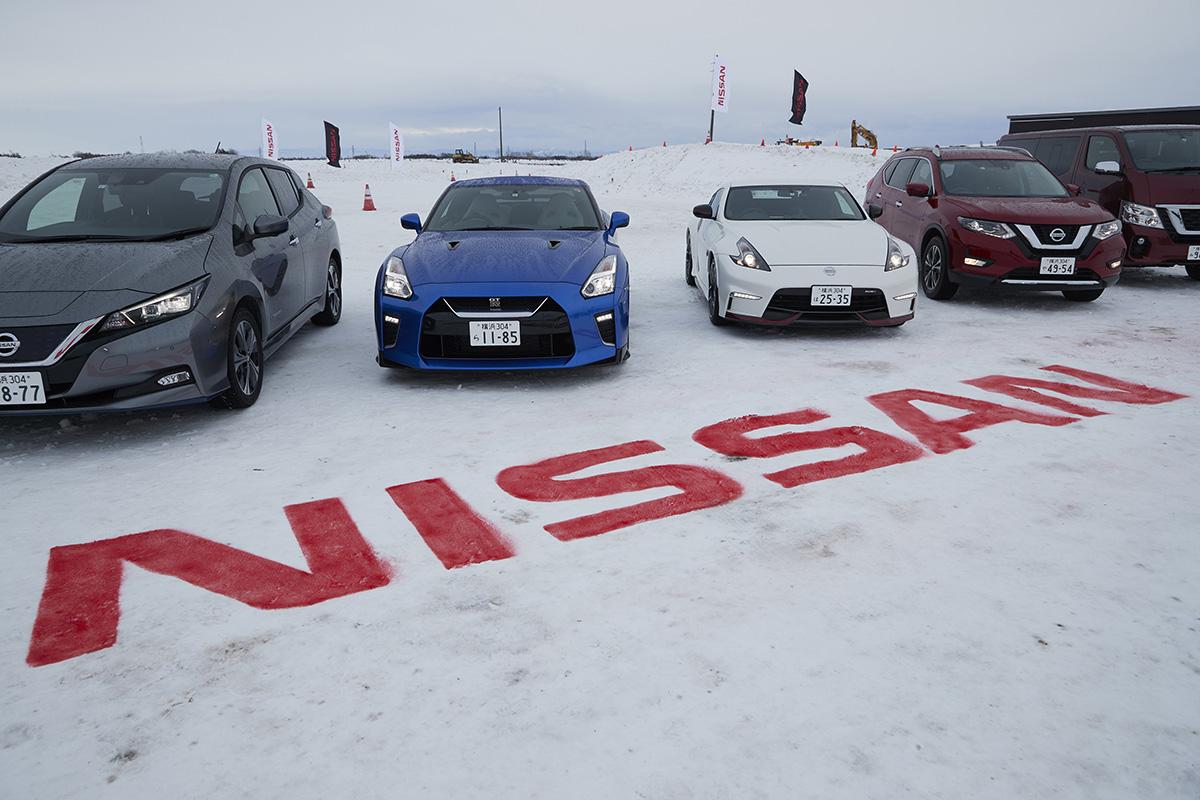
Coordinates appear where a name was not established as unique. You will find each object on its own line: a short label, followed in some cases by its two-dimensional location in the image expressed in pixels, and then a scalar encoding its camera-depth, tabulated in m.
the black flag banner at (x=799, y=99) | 37.53
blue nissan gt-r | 5.02
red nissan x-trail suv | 7.39
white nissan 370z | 6.30
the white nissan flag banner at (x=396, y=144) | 37.12
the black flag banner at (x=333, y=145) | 39.00
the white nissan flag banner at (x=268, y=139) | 33.33
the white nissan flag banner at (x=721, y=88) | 35.97
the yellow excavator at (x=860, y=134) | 40.97
